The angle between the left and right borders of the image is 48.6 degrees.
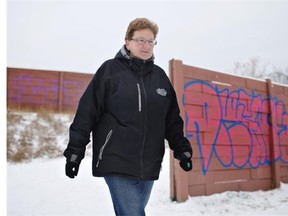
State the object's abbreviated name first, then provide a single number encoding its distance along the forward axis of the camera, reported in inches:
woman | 64.1
